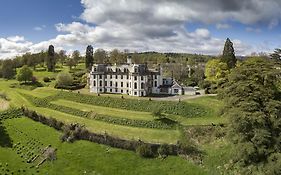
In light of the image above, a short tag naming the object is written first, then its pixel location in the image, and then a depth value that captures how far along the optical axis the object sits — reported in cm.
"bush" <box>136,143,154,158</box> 2618
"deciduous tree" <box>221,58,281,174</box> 1949
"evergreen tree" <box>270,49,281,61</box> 3692
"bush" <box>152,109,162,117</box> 3236
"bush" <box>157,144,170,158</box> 2613
